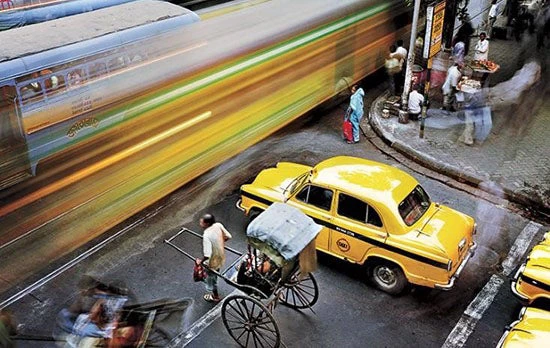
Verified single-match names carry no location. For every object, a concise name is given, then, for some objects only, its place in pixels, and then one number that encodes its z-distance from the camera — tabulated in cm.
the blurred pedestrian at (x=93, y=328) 573
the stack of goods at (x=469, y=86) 1161
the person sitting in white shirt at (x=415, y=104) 1162
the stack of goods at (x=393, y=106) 1214
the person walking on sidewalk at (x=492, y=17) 1645
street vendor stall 1255
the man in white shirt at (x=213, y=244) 668
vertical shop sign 1084
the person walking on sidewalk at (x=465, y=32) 1549
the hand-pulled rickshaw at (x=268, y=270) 617
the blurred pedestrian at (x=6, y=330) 575
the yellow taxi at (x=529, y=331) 551
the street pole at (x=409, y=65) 1119
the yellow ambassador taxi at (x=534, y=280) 647
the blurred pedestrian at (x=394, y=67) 1283
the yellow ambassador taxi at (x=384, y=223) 699
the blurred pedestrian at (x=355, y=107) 1098
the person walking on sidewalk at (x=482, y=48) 1320
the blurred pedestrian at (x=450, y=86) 1180
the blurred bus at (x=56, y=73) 885
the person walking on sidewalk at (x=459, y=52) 1347
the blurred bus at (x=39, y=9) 1178
